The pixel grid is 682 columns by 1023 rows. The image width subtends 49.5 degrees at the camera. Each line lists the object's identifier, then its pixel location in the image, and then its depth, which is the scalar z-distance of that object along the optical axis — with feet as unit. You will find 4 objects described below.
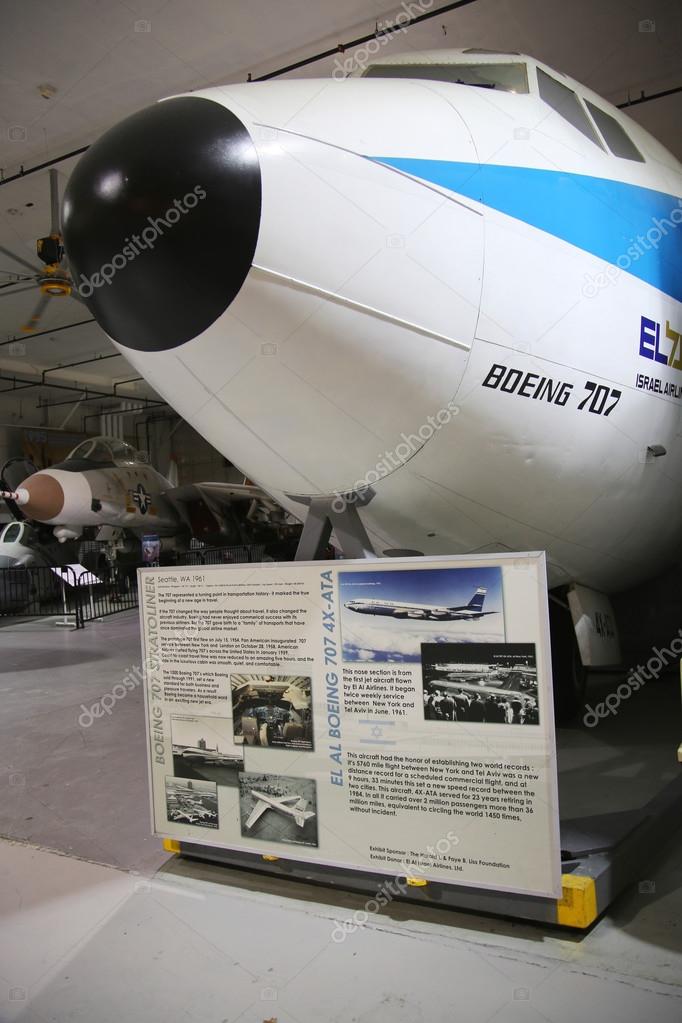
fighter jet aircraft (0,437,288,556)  51.03
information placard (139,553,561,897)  9.55
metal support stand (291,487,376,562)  11.19
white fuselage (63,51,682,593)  8.78
